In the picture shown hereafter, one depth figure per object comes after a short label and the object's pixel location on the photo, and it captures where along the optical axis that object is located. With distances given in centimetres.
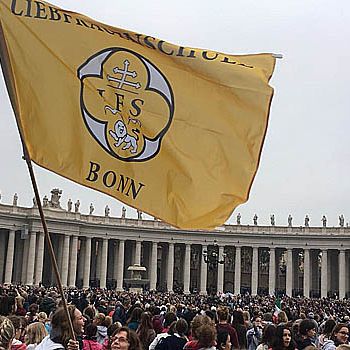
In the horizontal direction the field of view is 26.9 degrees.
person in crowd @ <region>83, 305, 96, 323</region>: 1723
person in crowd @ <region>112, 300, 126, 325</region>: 2205
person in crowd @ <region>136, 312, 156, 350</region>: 1330
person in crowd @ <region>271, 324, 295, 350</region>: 1081
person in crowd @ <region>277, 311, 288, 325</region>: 1743
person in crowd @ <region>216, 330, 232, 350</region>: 1141
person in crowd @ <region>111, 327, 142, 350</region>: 883
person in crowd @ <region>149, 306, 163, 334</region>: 1678
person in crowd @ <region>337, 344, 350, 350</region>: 803
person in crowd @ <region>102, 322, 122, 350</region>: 1314
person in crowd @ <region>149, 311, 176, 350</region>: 1520
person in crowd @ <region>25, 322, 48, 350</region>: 1071
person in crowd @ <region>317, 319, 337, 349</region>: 1432
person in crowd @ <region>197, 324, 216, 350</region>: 995
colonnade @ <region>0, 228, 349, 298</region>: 9738
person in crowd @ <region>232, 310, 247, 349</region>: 1511
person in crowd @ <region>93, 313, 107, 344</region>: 1512
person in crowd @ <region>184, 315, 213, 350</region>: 1027
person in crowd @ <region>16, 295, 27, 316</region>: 1734
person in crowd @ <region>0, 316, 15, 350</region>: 649
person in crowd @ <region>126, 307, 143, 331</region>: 1591
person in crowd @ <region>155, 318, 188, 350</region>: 1198
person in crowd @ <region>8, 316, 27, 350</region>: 956
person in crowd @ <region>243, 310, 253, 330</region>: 1880
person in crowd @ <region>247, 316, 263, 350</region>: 1739
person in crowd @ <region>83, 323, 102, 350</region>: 1116
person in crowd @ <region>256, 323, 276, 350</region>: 1119
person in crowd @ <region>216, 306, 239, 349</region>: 1346
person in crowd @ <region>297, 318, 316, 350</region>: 1256
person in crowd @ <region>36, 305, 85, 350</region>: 854
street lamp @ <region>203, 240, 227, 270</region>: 5988
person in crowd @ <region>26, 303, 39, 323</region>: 1772
